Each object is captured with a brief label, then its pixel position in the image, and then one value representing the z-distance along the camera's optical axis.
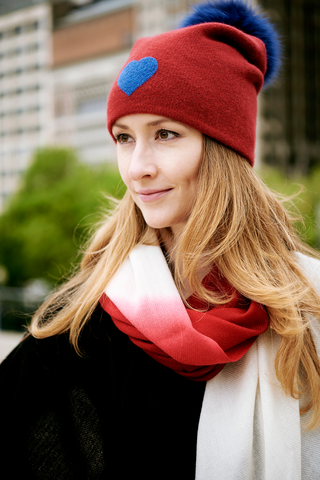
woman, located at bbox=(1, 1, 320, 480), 1.59
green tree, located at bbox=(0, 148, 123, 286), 25.86
